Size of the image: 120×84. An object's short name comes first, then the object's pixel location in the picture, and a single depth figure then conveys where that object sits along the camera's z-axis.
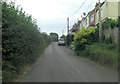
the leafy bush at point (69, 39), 20.01
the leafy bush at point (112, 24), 7.88
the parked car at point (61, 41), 26.13
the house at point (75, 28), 31.80
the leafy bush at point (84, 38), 9.89
